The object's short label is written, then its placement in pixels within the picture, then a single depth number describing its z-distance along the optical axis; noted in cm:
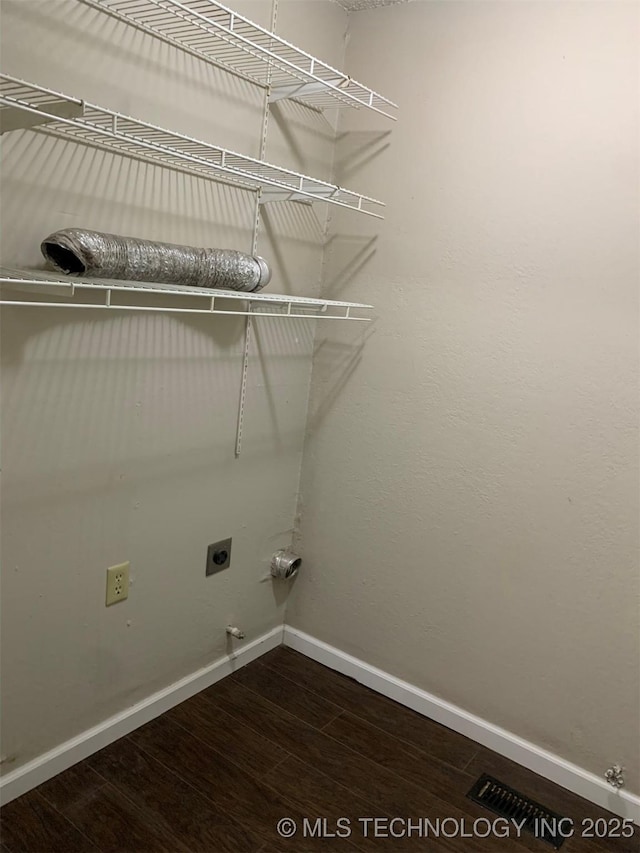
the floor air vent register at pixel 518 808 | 163
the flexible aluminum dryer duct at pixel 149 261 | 131
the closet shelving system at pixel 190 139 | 119
